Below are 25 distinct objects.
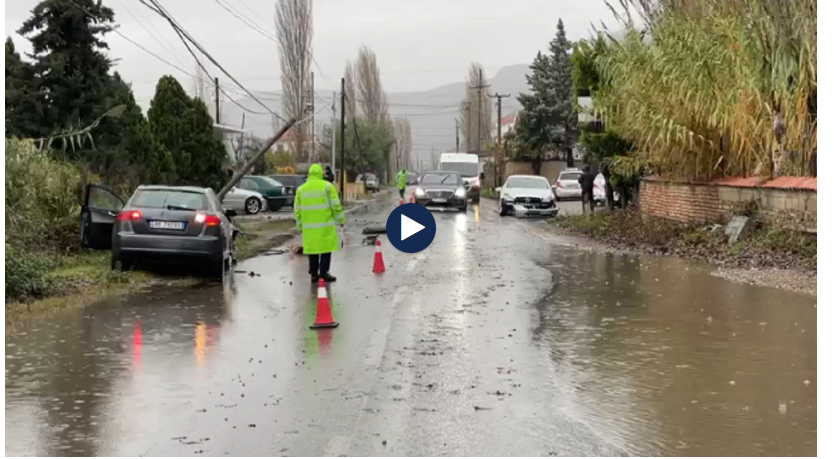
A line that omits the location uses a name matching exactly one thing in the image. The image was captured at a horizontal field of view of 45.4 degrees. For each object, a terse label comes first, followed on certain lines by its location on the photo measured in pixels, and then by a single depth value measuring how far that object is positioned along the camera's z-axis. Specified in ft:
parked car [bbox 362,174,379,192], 253.44
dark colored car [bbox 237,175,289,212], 126.62
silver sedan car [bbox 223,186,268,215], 119.75
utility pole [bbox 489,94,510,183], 233.55
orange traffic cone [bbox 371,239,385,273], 52.09
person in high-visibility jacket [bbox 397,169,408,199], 161.48
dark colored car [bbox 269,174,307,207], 140.14
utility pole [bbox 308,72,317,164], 196.74
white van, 177.17
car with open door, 47.55
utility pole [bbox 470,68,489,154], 322.55
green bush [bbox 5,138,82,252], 42.37
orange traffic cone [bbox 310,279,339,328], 33.58
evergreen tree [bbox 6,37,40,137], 83.35
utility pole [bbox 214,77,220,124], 180.14
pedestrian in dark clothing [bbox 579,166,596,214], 102.94
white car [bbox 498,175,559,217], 112.68
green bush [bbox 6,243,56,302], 39.52
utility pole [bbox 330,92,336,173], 189.27
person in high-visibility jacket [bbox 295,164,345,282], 44.83
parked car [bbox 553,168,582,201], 165.78
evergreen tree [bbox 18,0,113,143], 85.05
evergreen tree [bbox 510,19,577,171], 204.85
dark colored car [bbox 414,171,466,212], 120.88
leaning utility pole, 72.96
